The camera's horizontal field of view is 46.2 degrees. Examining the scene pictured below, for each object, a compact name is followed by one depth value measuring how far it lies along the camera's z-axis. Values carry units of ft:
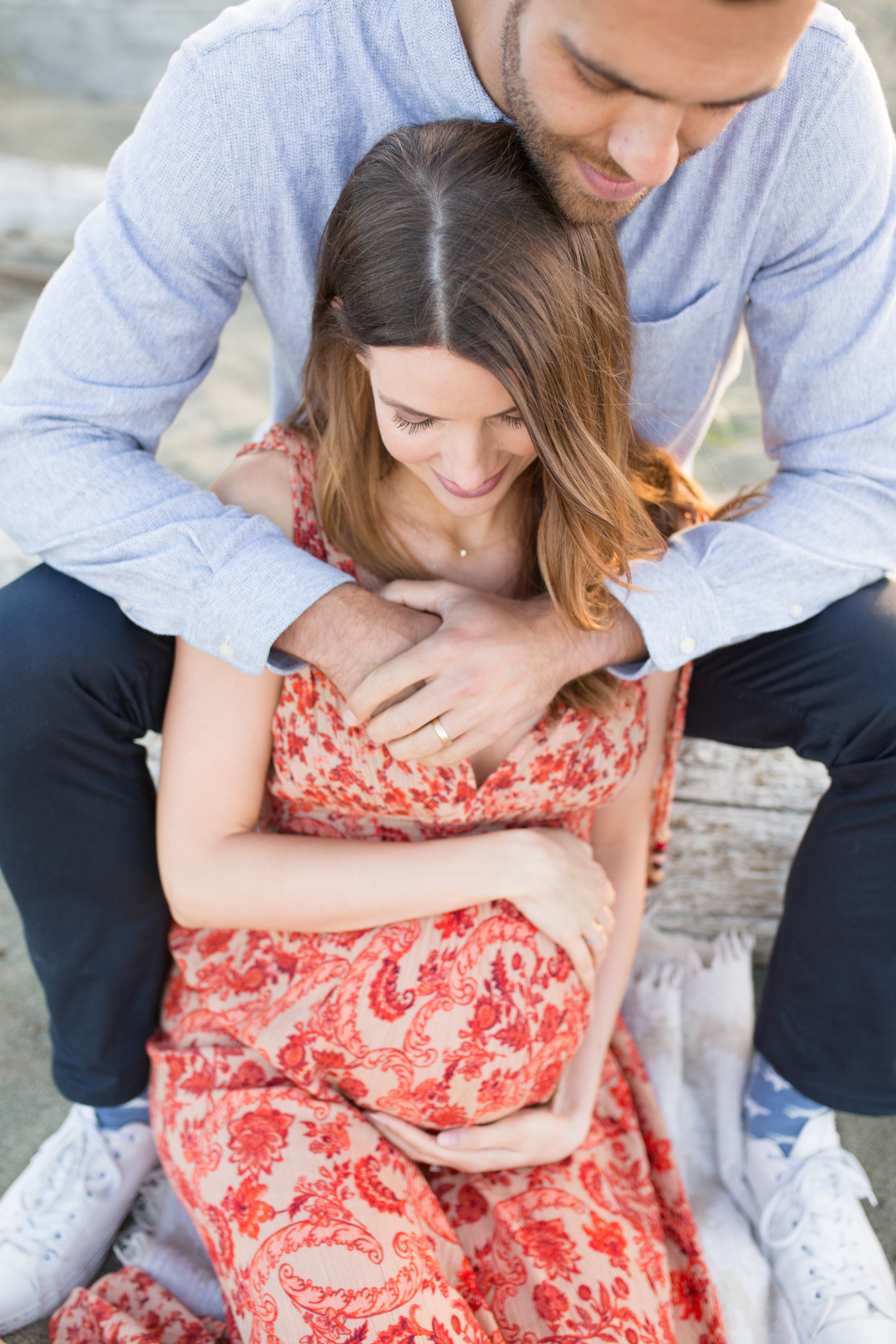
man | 4.91
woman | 4.18
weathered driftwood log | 7.23
